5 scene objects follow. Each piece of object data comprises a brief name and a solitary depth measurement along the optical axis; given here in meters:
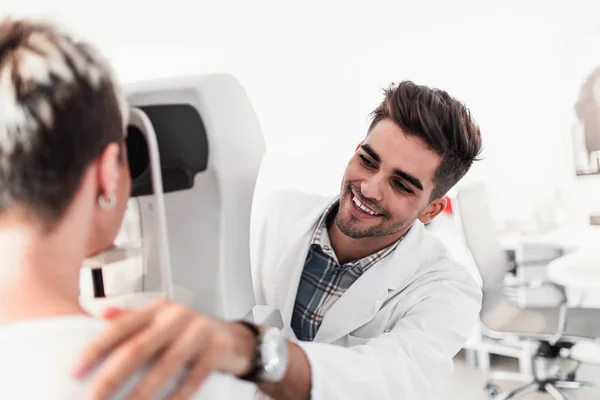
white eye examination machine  0.68
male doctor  0.93
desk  2.21
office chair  2.30
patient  0.44
